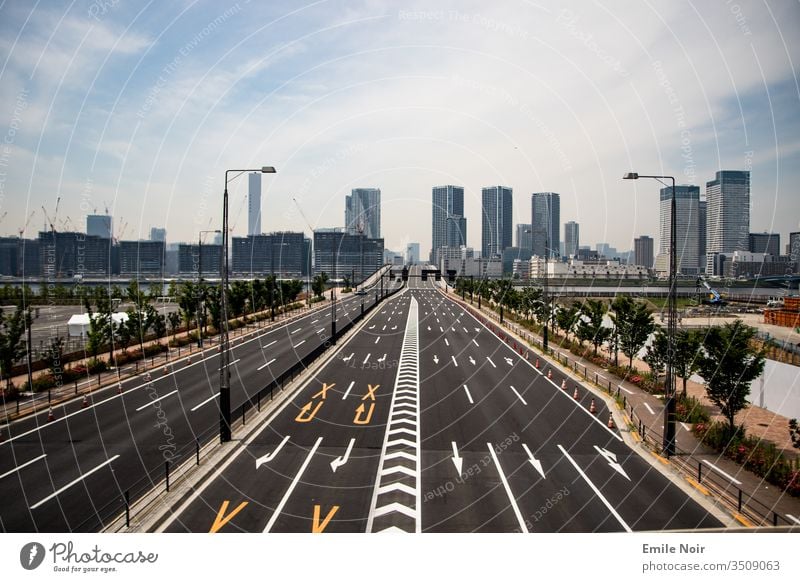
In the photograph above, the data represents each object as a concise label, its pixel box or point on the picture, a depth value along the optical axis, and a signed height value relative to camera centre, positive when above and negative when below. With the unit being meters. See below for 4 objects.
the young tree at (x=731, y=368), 19.03 -3.83
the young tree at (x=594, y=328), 37.34 -4.41
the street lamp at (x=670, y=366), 16.53 -3.36
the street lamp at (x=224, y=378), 17.71 -4.23
